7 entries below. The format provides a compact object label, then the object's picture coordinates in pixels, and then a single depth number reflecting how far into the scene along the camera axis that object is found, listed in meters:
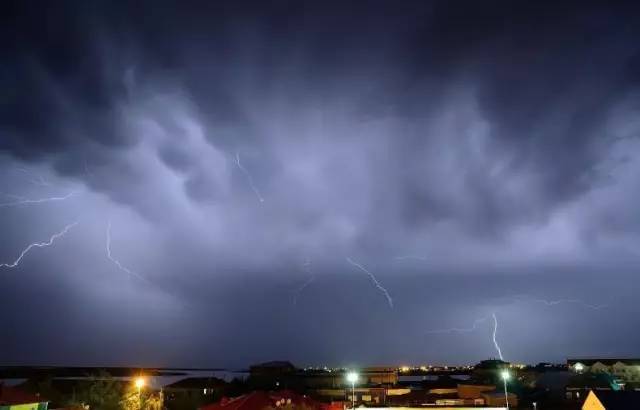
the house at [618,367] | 77.77
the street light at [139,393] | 29.59
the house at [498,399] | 41.94
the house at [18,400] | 23.68
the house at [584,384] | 49.72
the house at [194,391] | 50.75
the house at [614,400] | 28.59
